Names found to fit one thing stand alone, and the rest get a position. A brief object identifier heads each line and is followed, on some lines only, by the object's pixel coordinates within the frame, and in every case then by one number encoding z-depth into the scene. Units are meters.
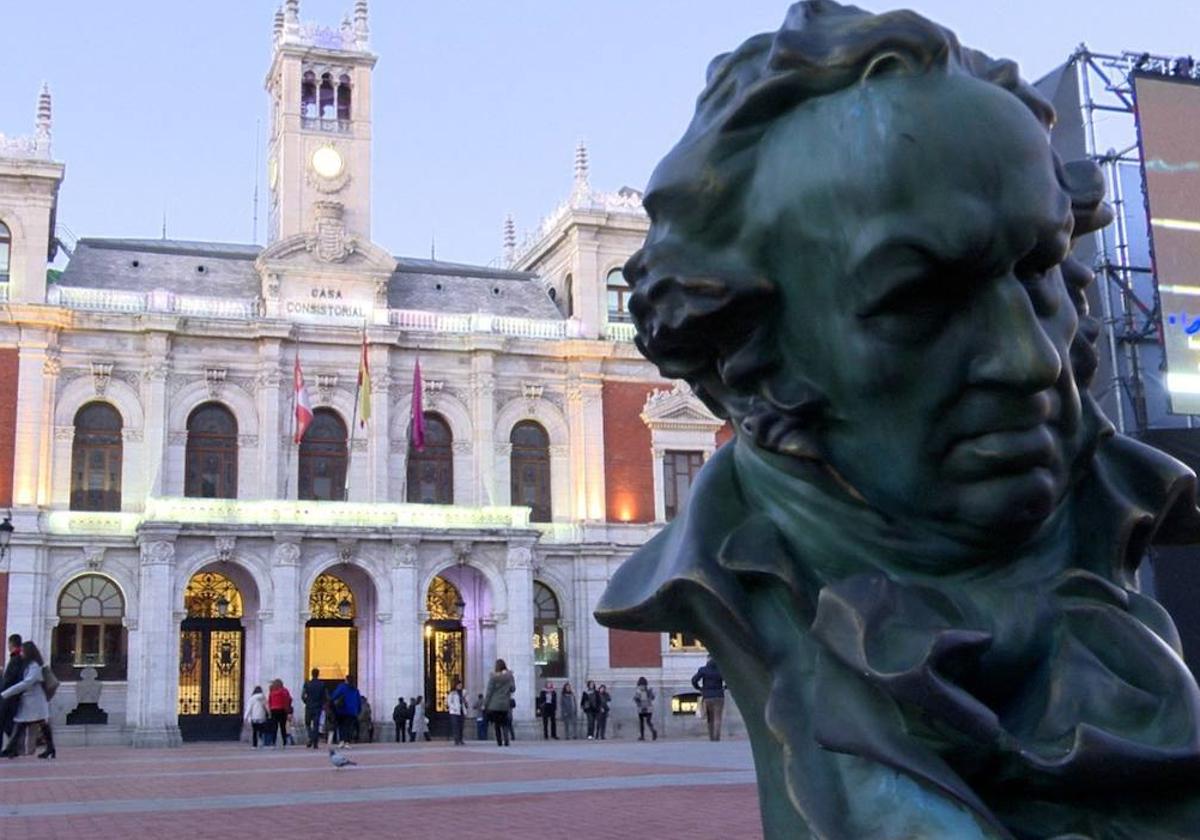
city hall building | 29.72
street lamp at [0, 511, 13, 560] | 21.06
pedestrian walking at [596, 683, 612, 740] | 29.70
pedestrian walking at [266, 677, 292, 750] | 24.94
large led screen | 17.88
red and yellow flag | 31.05
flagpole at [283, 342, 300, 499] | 31.80
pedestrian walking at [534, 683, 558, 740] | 30.19
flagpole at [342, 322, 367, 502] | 31.94
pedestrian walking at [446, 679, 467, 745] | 25.84
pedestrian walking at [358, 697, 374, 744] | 29.22
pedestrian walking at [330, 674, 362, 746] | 23.08
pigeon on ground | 15.78
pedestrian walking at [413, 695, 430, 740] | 29.52
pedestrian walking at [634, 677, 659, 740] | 28.39
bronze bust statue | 1.46
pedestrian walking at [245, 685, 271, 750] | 25.50
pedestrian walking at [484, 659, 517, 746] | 23.77
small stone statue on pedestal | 28.86
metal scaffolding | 19.30
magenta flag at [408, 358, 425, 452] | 30.92
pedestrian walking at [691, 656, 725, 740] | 22.08
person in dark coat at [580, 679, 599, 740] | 29.66
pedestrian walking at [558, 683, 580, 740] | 31.33
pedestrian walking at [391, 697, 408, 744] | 28.80
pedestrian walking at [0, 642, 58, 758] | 15.95
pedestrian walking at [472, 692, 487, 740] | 28.43
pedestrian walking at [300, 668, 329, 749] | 25.47
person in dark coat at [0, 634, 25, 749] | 16.14
